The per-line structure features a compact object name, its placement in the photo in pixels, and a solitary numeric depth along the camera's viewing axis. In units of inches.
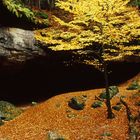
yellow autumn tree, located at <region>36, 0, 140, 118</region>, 341.7
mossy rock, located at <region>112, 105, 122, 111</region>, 395.6
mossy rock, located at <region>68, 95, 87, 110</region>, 419.7
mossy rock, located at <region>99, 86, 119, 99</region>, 447.3
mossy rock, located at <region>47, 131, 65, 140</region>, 327.6
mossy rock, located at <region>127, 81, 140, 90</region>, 478.4
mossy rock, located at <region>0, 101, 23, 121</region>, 412.7
